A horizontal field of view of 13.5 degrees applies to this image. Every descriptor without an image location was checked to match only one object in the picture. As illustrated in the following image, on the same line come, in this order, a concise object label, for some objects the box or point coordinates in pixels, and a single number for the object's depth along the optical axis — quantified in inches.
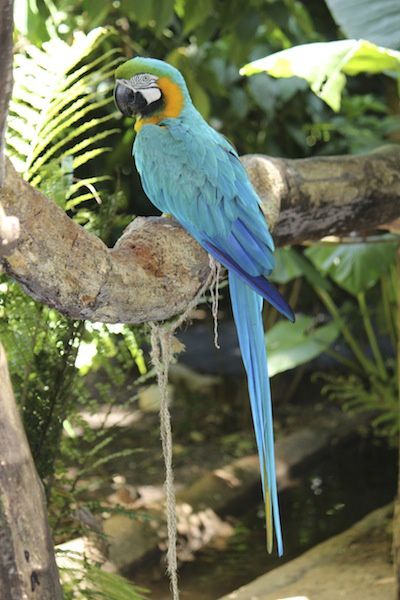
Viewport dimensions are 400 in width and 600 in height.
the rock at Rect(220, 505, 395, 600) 126.7
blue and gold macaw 90.2
